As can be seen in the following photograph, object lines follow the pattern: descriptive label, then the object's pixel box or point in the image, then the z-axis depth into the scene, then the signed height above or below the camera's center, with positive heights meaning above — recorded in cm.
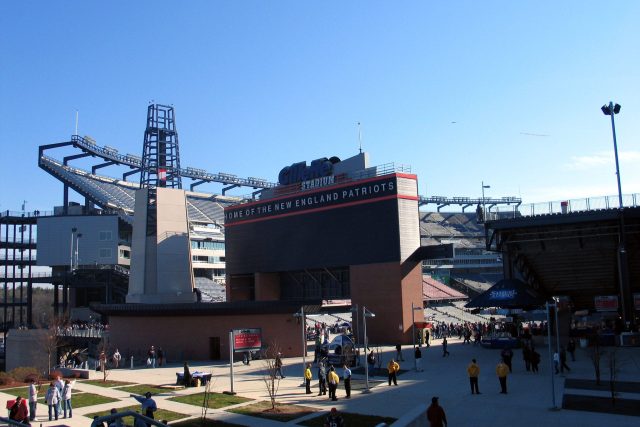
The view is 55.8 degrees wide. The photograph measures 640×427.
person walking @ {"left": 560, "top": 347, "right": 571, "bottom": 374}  2869 -324
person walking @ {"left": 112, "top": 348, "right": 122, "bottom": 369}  4162 -350
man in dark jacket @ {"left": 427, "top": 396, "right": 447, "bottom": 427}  1560 -302
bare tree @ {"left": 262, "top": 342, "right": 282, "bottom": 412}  2279 -347
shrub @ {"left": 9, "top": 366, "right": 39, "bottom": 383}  3475 -368
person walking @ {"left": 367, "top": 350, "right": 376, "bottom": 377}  3108 -332
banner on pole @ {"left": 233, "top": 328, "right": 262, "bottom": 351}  3928 -232
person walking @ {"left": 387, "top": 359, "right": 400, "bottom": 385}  2730 -317
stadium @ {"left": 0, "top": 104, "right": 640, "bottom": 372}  4356 +420
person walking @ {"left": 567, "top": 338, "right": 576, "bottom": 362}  3275 -296
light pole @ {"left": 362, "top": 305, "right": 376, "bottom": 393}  2594 -358
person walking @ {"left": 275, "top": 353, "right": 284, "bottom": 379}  2773 -286
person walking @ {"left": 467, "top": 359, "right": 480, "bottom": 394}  2402 -312
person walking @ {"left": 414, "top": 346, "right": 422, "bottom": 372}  3209 -304
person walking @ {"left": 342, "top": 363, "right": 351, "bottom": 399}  2405 -309
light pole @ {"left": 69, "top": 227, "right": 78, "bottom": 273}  8610 +844
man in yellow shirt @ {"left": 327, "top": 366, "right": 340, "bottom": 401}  2369 -314
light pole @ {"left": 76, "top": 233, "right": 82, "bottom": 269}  8690 +1000
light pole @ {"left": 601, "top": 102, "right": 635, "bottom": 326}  3875 +229
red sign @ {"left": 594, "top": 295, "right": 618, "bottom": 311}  4388 -75
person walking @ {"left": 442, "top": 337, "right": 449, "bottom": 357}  3803 -329
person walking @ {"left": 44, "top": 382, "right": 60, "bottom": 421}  2152 -314
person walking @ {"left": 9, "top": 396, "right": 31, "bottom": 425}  1797 -299
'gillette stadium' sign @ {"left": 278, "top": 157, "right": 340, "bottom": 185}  5747 +1268
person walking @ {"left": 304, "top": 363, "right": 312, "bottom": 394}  2584 -323
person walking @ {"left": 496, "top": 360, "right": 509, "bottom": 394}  2367 -308
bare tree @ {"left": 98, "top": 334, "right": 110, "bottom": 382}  3281 -298
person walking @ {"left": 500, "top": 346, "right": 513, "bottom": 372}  2850 -284
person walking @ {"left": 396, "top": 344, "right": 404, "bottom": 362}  3625 -339
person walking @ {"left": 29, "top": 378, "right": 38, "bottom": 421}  2180 -336
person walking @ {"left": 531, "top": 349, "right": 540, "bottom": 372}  2902 -314
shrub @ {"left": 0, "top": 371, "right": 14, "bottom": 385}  3362 -376
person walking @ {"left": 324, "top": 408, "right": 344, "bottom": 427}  1503 -294
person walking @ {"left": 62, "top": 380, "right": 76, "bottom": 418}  2208 -322
